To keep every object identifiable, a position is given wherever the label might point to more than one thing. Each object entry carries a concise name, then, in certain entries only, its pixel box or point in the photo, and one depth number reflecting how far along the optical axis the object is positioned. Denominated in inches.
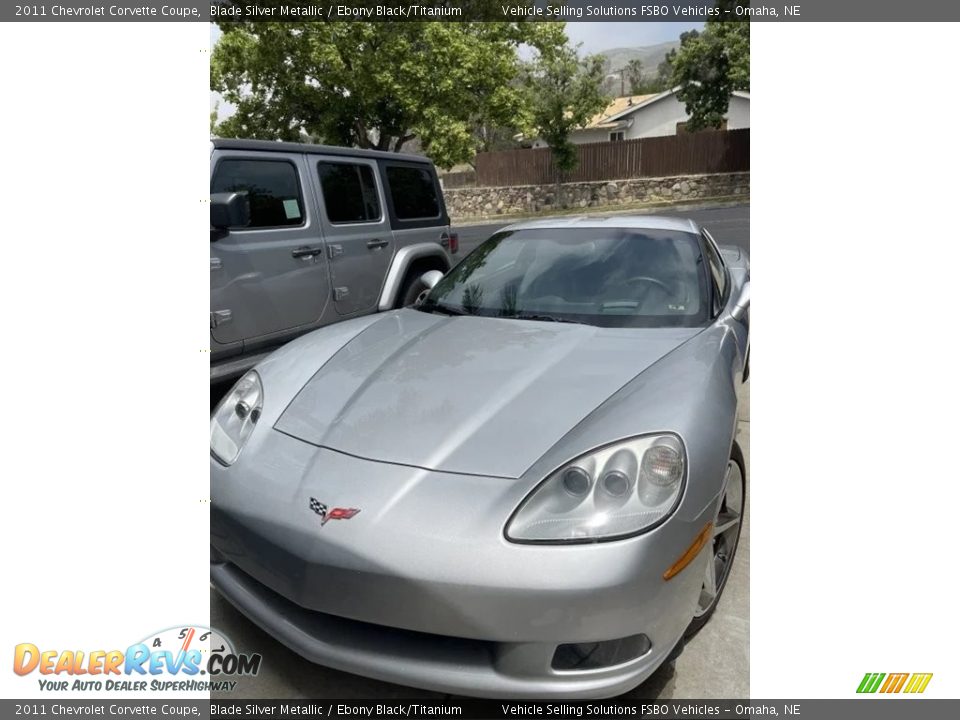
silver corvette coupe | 68.2
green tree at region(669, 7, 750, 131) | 987.9
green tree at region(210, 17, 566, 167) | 520.7
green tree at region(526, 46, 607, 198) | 1018.7
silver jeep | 173.3
